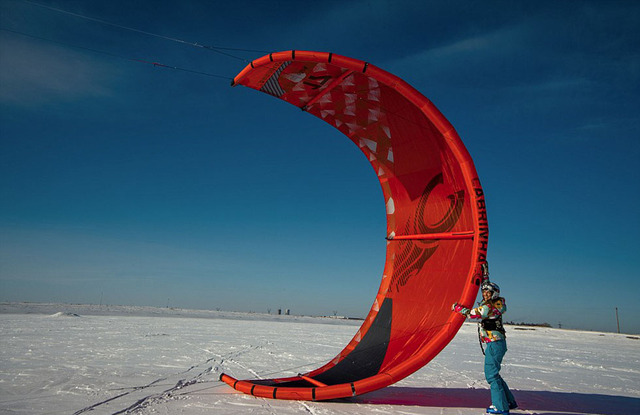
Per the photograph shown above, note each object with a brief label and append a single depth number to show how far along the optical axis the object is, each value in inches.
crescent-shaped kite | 176.7
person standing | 168.2
